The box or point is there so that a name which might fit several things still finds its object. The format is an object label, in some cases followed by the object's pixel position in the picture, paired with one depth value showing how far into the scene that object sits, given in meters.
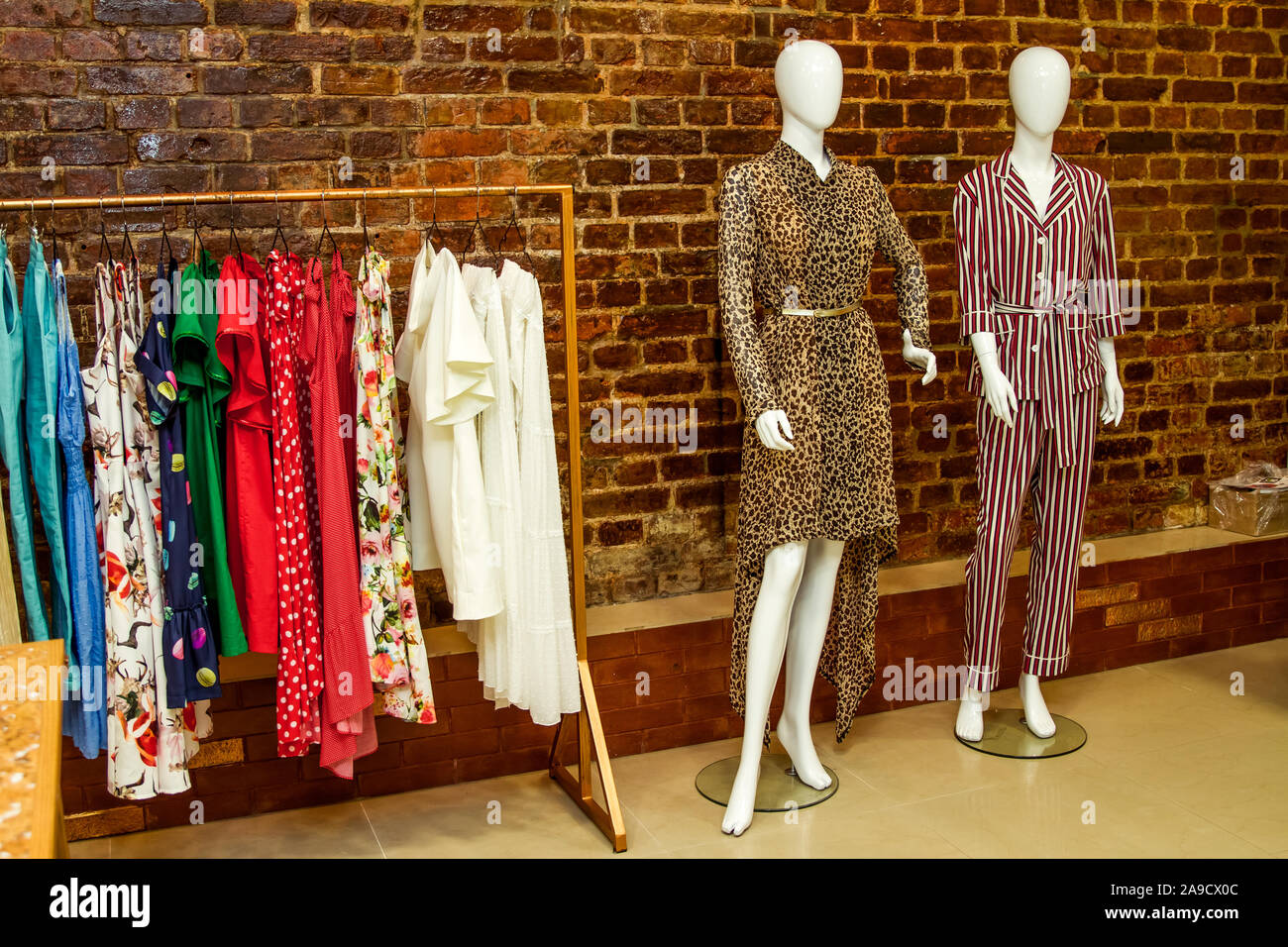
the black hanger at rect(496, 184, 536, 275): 3.32
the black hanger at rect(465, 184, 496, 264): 3.24
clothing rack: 2.60
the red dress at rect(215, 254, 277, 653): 2.57
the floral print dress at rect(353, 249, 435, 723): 2.67
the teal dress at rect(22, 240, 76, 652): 2.51
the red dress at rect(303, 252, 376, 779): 2.65
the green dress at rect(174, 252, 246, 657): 2.57
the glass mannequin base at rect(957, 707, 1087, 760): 3.37
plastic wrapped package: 4.16
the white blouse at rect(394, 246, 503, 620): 2.65
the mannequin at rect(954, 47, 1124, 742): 3.17
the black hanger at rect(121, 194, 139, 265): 2.54
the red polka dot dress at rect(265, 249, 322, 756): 2.61
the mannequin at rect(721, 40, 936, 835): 2.78
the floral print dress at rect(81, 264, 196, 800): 2.54
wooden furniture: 1.56
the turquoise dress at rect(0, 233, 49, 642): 2.48
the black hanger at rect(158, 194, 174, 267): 2.89
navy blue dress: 2.55
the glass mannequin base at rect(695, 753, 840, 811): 3.07
